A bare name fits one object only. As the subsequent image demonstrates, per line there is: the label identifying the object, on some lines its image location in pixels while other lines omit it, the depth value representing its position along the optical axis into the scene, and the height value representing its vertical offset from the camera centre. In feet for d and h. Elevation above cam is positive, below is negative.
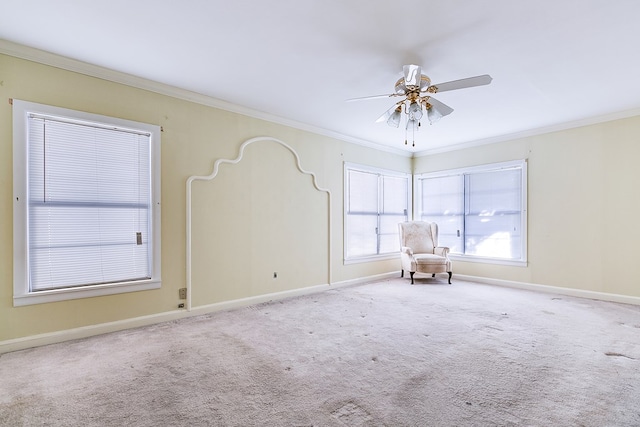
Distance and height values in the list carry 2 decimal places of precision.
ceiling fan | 8.77 +3.61
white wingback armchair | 17.84 -2.28
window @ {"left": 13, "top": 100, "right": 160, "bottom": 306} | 8.77 +0.20
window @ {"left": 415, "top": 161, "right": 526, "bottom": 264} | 17.07 +0.16
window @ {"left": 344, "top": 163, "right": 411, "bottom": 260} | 17.98 +0.14
